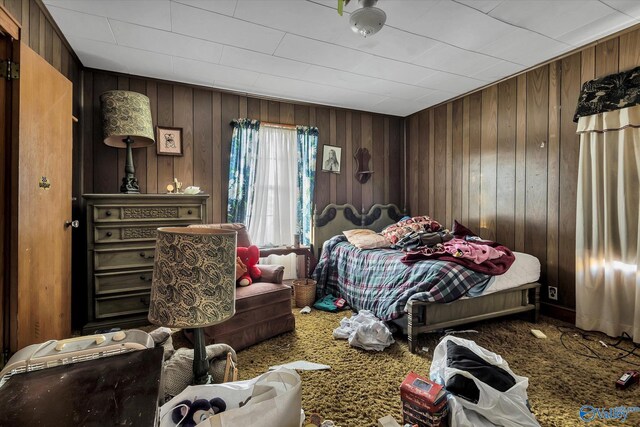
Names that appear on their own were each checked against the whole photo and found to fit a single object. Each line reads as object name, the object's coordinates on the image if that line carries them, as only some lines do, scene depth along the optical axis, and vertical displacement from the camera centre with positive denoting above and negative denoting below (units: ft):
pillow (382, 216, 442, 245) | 11.37 -0.51
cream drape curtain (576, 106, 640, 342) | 7.86 -0.28
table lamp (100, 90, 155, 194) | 9.02 +2.92
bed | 7.54 -2.51
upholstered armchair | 7.35 -2.63
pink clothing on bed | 8.20 -1.03
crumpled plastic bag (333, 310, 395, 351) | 7.69 -3.14
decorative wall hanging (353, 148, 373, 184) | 14.58 +2.48
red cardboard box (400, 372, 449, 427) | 4.37 -2.78
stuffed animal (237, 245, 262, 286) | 9.00 -1.34
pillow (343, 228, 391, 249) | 11.02 -0.94
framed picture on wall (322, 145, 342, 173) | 13.93 +2.61
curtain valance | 7.72 +3.22
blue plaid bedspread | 7.61 -1.87
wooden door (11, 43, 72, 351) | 5.54 +0.27
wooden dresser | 8.46 -1.08
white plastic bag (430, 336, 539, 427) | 4.41 -2.89
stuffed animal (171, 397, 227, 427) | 2.94 -1.95
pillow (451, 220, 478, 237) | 11.12 -0.61
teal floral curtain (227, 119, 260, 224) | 11.96 +1.84
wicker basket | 11.19 -2.91
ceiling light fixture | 6.08 +3.99
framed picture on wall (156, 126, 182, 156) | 10.97 +2.71
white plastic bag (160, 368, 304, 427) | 2.56 -1.74
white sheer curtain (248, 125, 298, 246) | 12.72 +1.08
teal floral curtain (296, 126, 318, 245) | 13.30 +1.65
